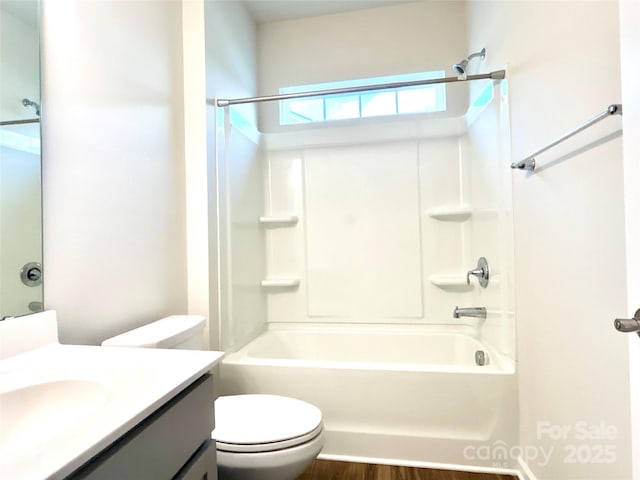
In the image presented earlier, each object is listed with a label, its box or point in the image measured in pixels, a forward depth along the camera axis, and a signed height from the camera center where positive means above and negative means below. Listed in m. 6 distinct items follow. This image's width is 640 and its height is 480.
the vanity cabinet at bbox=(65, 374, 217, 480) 0.55 -0.38
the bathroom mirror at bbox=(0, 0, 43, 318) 0.95 +0.25
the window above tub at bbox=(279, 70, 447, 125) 2.48 +1.04
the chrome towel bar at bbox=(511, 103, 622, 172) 0.81 +0.29
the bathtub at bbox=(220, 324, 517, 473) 1.58 -0.78
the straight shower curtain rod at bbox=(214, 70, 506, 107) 1.78 +0.83
